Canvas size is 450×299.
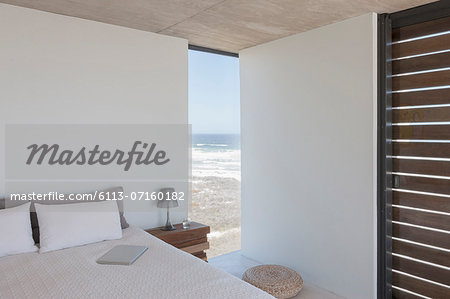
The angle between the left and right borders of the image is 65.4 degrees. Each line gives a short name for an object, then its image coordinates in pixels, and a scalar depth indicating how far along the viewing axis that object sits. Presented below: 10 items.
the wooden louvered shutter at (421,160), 2.72
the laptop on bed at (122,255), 2.20
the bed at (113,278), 1.79
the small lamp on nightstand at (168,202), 3.26
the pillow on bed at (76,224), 2.46
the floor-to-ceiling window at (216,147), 4.00
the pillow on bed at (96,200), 2.57
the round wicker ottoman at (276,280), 2.99
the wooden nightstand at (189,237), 3.14
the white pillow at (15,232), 2.30
